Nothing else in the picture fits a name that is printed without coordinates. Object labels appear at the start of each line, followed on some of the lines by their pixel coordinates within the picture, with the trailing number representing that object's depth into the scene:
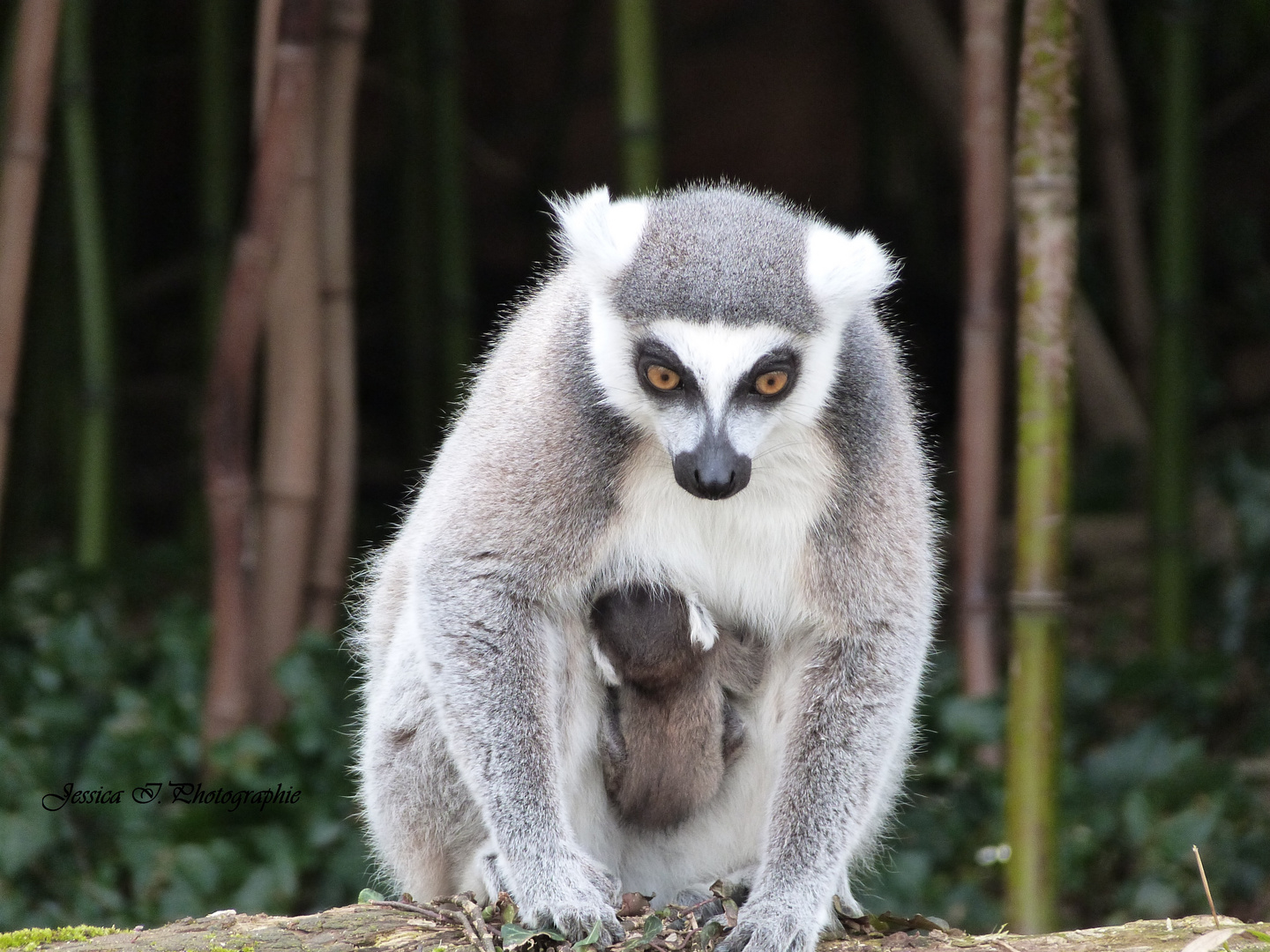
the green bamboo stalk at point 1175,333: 14.18
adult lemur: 7.74
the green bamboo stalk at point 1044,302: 9.06
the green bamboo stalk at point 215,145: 15.51
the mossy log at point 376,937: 7.13
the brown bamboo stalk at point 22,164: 12.12
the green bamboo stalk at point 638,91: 12.02
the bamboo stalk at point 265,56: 11.54
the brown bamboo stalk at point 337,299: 13.05
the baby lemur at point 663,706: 8.37
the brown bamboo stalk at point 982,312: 11.17
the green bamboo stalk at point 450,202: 15.81
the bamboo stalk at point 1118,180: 16.52
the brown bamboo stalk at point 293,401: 12.99
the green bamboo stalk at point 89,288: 13.93
